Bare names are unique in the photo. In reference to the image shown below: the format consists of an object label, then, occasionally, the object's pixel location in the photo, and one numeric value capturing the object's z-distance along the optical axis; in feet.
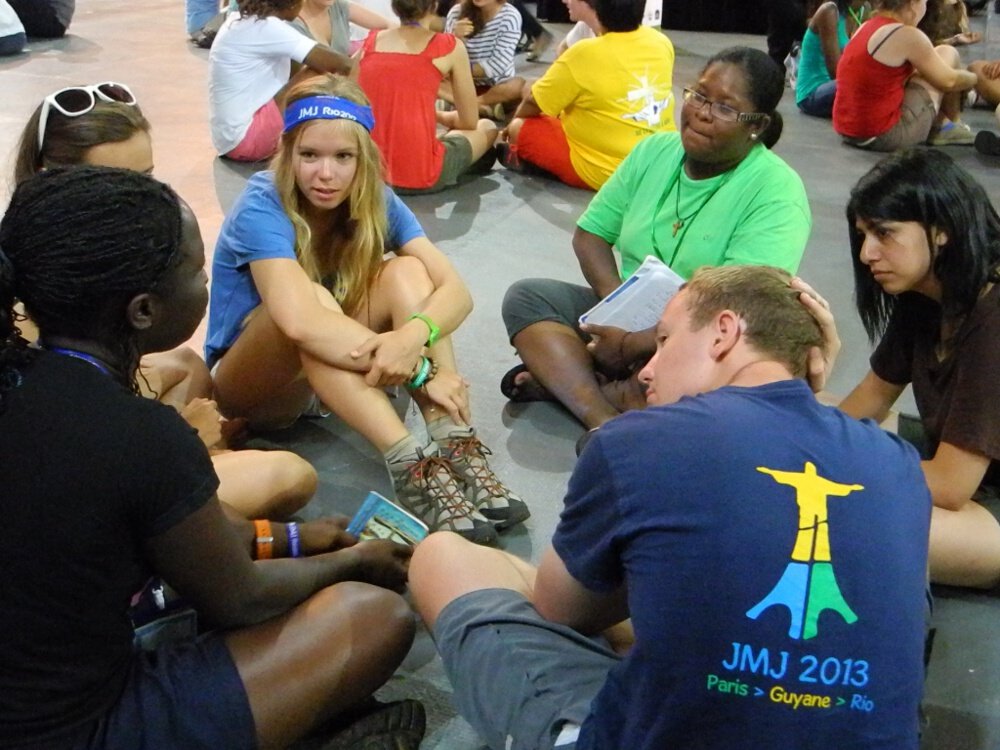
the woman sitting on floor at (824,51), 20.06
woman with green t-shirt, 8.31
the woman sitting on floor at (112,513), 4.02
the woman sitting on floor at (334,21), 16.26
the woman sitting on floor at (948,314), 6.47
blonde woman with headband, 7.54
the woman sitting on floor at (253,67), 14.88
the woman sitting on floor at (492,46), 18.34
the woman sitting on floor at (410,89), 14.08
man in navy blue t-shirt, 3.80
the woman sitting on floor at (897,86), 17.07
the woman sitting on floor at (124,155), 6.62
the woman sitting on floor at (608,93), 13.67
